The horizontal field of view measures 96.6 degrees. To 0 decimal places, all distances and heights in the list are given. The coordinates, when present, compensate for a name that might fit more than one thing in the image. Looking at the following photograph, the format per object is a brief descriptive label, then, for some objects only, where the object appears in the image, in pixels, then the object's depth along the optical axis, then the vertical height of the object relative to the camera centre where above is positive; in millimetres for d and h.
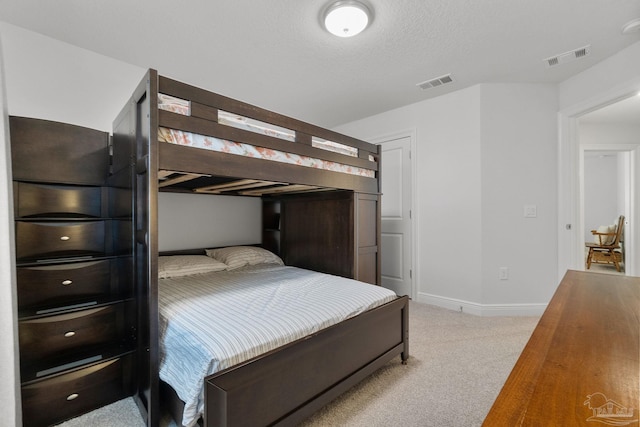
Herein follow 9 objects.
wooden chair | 5250 -705
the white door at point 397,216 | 3662 -63
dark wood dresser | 1527 -371
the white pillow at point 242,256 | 2994 -486
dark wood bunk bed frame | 1234 -638
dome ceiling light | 1855 +1314
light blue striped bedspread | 1231 -570
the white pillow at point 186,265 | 2496 -498
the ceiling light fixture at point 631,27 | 2028 +1346
